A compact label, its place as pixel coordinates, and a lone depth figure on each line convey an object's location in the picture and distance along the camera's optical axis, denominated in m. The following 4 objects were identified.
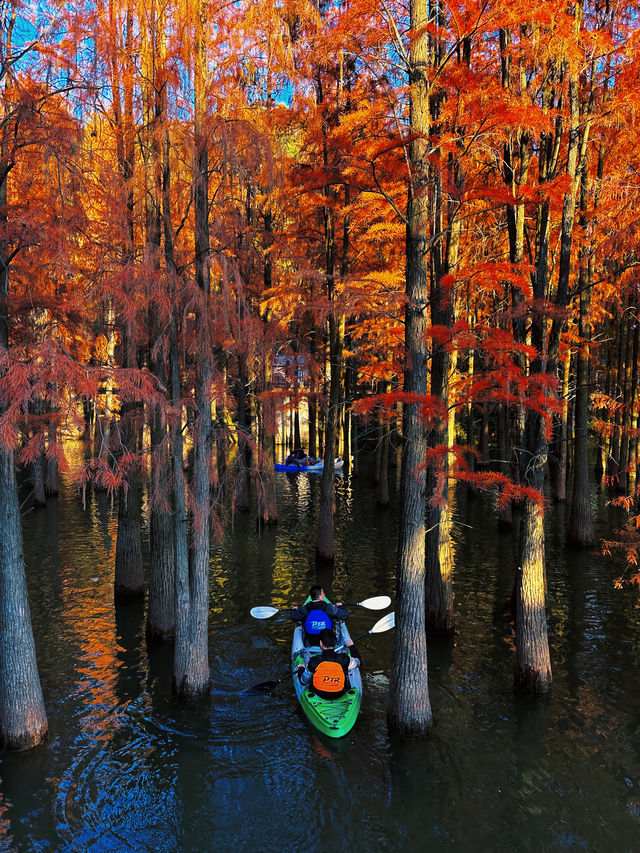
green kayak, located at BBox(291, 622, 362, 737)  9.08
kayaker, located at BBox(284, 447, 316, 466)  37.06
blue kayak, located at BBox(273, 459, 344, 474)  36.19
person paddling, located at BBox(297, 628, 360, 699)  9.60
